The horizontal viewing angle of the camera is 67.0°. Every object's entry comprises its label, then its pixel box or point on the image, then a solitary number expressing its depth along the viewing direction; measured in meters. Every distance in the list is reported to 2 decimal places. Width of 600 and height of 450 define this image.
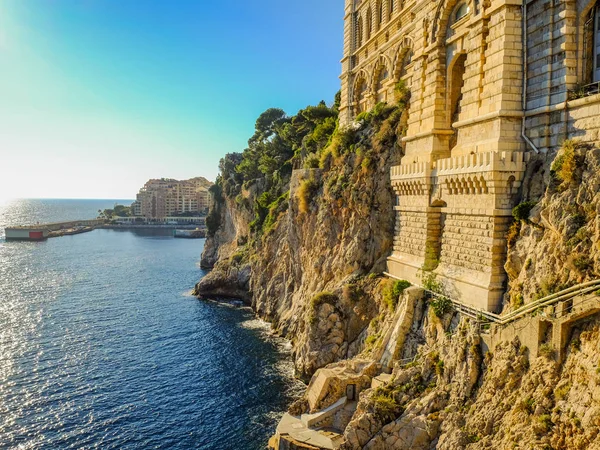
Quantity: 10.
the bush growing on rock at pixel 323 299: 32.72
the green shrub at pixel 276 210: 57.06
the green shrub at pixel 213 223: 91.69
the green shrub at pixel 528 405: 16.37
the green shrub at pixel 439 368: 21.27
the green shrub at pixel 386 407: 21.22
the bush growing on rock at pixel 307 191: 42.16
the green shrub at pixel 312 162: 45.16
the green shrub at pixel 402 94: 32.44
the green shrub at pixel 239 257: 64.12
